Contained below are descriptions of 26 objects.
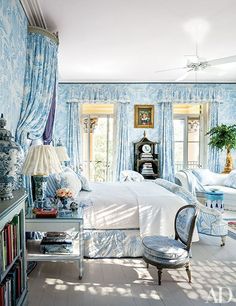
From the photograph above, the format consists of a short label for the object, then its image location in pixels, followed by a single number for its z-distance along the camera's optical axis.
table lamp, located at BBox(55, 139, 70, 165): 4.71
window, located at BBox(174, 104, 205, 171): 7.15
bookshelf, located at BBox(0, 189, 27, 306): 1.71
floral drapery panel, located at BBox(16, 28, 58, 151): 3.21
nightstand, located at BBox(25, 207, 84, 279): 2.67
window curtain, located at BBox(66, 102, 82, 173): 6.66
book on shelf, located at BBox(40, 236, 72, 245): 2.88
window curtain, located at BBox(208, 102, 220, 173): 6.81
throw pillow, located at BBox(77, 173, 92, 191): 3.99
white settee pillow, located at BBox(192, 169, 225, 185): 6.20
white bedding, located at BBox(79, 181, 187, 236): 3.26
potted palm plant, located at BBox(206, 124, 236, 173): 6.20
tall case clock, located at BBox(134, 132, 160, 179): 6.58
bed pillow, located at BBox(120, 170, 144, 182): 5.75
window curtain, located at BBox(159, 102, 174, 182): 6.74
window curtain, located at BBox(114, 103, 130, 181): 6.70
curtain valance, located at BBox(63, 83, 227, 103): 6.70
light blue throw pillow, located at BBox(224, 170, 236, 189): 5.96
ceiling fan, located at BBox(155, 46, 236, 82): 3.93
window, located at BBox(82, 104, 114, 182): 7.05
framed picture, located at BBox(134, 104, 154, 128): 6.82
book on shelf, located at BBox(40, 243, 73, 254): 2.81
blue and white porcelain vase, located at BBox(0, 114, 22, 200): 1.96
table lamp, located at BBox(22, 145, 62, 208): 2.66
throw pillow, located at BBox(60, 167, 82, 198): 3.45
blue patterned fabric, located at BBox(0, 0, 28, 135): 2.47
